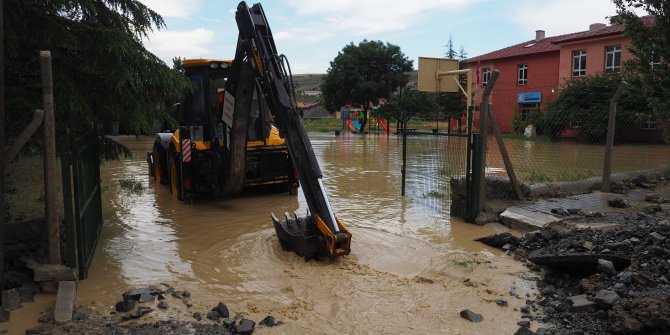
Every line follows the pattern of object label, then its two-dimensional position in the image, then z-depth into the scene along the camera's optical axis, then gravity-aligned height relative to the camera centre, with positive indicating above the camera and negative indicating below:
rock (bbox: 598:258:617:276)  4.94 -1.36
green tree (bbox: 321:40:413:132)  42.56 +3.85
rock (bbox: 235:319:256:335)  4.18 -1.64
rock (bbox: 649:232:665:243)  5.43 -1.18
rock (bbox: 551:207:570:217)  7.86 -1.34
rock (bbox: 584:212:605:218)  7.57 -1.33
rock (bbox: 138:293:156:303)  4.77 -1.59
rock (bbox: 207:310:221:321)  4.47 -1.64
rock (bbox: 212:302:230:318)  4.55 -1.63
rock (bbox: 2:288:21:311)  4.52 -1.53
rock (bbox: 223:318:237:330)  4.30 -1.64
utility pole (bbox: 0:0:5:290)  4.41 -0.33
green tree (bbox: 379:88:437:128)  38.69 +1.23
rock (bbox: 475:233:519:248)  6.63 -1.49
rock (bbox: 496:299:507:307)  4.81 -1.64
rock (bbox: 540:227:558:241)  6.42 -1.36
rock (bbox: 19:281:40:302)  4.75 -1.55
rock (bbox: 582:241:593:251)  5.75 -1.34
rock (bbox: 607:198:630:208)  8.56 -1.32
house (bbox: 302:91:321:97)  90.93 +5.12
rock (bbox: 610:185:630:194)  10.03 -1.28
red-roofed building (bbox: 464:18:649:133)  29.83 +3.64
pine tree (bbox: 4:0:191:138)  5.54 +0.67
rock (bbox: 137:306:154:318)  4.48 -1.61
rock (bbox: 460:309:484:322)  4.50 -1.65
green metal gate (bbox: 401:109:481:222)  8.07 -0.89
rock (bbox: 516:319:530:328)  4.35 -1.66
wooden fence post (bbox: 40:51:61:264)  4.60 -0.39
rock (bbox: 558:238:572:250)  5.99 -1.39
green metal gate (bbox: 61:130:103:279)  4.86 -0.80
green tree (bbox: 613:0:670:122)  5.19 +0.75
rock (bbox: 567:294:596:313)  4.41 -1.53
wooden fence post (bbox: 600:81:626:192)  9.48 -0.49
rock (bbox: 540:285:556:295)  5.00 -1.60
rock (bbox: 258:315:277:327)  4.38 -1.66
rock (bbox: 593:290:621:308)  4.28 -1.44
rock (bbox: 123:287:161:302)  4.80 -1.57
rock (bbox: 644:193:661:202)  9.12 -1.30
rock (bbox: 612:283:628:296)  4.48 -1.42
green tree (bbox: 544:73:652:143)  16.88 +0.37
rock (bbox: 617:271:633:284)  4.68 -1.38
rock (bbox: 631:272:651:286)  4.54 -1.35
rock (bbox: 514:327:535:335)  4.09 -1.62
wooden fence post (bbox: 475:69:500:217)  7.96 -0.32
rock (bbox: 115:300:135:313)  4.60 -1.61
